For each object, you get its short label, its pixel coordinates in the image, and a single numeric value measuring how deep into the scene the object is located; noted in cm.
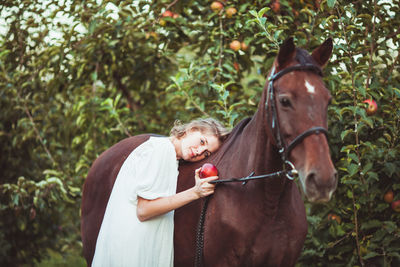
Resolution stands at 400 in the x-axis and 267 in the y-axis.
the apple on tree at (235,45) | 397
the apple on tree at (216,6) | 399
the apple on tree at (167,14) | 427
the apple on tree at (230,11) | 389
